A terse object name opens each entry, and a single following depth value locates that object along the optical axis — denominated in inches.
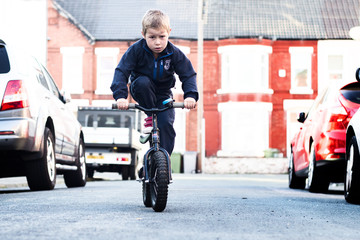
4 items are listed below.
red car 564.4
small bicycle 347.9
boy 374.7
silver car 509.8
